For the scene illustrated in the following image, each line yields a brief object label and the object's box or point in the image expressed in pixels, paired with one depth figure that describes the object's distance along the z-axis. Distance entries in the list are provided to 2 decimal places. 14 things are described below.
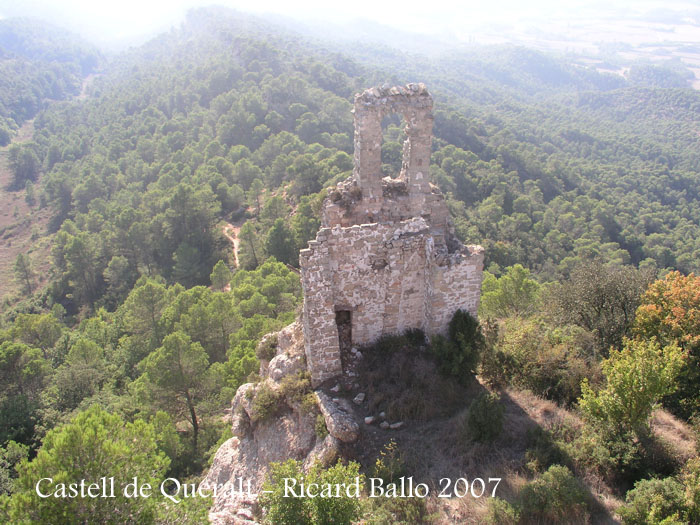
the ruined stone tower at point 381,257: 11.59
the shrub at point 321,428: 11.05
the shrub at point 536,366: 12.15
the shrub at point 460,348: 11.80
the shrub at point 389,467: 9.70
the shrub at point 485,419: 10.14
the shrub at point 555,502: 8.46
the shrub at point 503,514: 8.45
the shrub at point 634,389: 9.20
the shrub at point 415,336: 12.61
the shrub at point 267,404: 12.70
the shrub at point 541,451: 9.66
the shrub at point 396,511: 8.62
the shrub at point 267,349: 15.52
